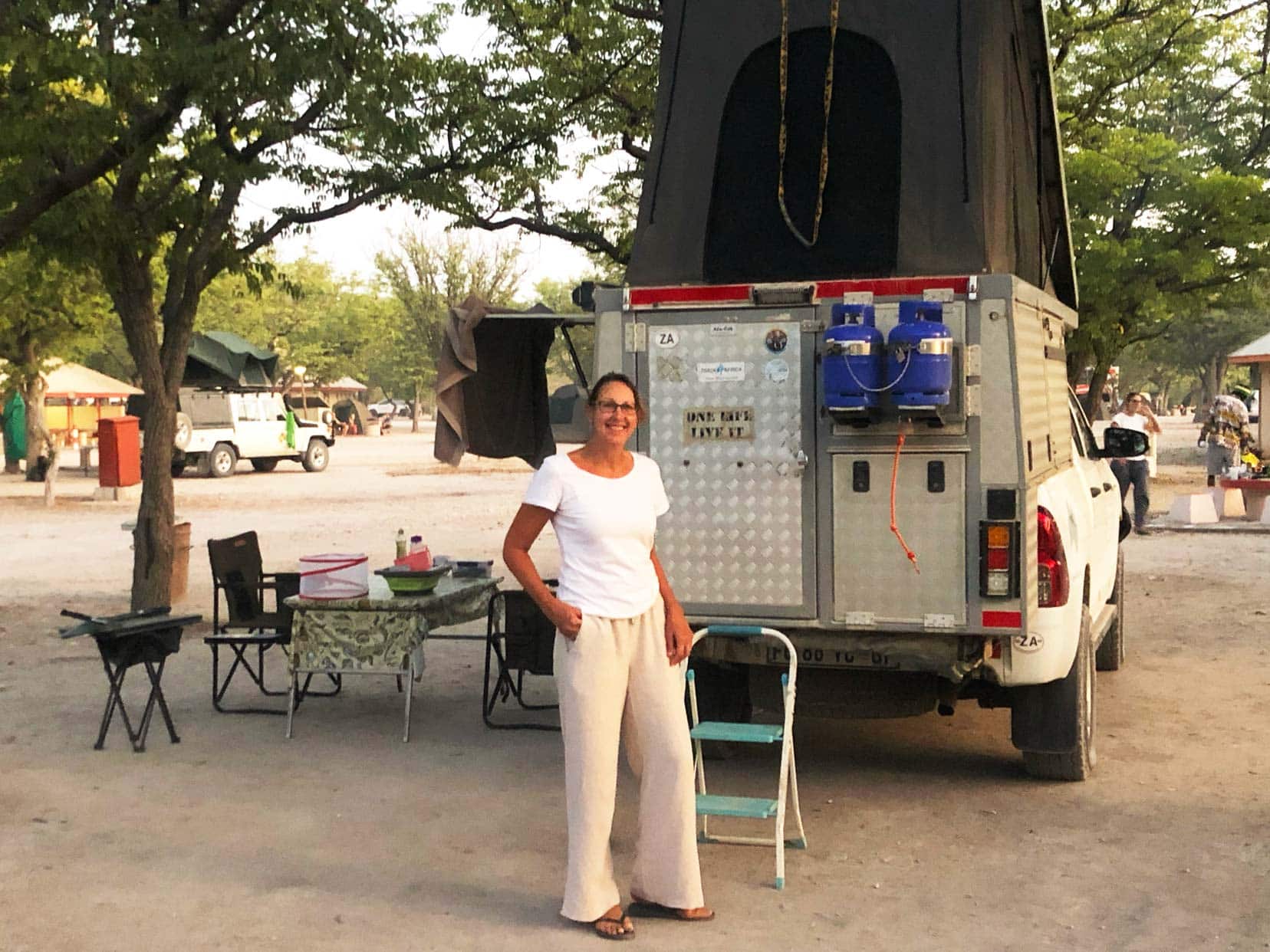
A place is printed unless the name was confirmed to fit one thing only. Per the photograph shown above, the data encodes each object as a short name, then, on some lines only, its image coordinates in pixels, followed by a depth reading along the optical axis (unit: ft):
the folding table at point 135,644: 25.58
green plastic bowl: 28.30
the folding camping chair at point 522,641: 27.55
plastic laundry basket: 27.58
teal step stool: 18.62
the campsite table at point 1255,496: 69.41
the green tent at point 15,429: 118.52
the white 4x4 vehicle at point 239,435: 112.47
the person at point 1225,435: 84.84
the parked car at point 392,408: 306.35
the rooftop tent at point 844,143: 23.93
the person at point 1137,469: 60.03
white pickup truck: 21.29
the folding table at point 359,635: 27.22
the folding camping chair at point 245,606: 29.78
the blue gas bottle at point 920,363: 20.38
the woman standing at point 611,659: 16.83
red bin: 71.97
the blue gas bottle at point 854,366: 20.65
